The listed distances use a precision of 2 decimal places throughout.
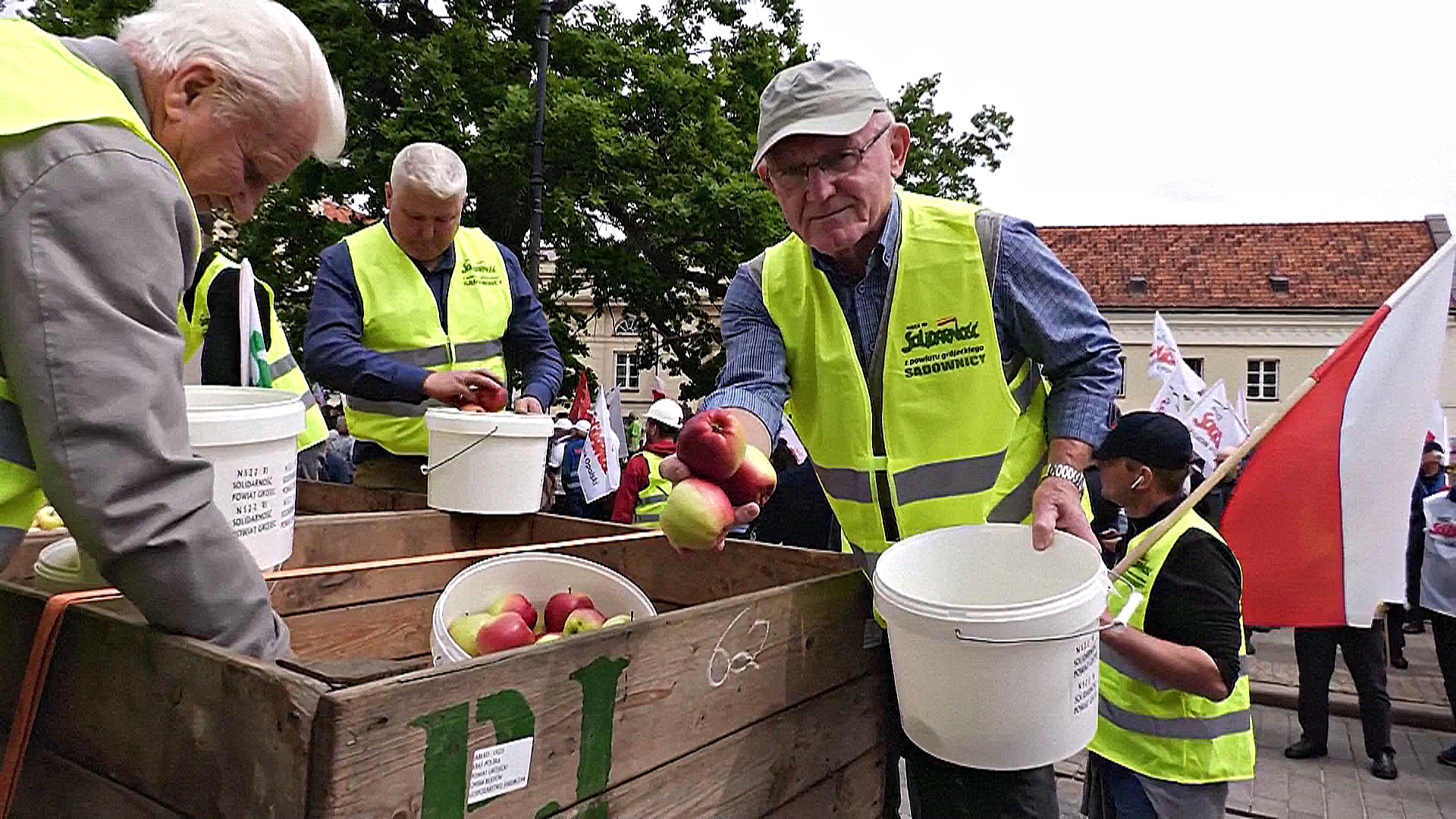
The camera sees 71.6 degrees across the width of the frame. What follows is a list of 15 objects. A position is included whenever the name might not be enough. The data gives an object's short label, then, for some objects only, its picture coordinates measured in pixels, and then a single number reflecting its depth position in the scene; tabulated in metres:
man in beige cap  2.19
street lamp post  11.50
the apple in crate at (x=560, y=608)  2.27
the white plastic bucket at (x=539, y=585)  2.25
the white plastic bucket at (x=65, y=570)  1.69
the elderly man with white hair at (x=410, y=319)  3.35
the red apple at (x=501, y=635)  2.01
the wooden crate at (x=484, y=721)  1.18
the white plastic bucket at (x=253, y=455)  1.92
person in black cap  2.72
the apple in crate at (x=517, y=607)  2.26
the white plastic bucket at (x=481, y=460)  3.10
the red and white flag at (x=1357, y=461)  3.27
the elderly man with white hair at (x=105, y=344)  1.21
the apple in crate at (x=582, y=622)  2.15
